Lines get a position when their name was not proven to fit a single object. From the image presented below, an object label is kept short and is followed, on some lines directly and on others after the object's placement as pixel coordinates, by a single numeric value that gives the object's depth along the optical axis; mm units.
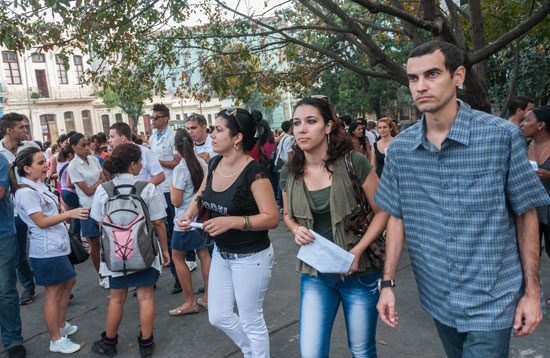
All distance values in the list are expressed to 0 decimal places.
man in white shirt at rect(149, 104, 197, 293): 5930
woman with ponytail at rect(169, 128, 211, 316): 4258
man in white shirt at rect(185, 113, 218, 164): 5484
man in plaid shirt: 1729
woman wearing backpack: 3531
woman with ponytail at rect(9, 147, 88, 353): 3715
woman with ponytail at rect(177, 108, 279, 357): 2881
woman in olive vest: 2422
